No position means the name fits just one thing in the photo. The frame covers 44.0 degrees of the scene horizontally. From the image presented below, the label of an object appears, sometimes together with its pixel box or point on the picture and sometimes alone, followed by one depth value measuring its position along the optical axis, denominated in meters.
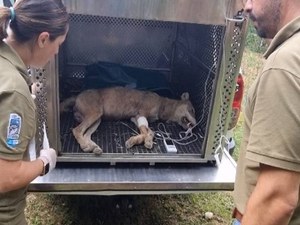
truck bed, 2.54
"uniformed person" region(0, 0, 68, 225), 1.56
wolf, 3.38
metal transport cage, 2.32
